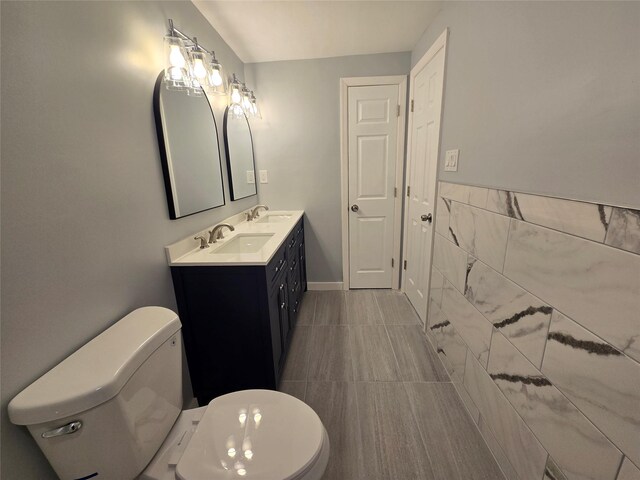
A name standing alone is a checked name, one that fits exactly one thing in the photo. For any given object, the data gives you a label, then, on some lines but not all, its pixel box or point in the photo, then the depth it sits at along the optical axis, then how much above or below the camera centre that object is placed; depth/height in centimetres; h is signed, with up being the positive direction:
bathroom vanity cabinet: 136 -79
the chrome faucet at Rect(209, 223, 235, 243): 167 -36
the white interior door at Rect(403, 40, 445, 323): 184 -1
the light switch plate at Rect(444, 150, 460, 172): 153 +7
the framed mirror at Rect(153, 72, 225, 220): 128 +16
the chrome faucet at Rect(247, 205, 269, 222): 238 -34
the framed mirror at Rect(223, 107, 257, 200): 204 +17
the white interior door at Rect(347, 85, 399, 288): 247 -8
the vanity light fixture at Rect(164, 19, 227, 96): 125 +56
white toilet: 65 -73
